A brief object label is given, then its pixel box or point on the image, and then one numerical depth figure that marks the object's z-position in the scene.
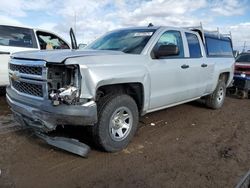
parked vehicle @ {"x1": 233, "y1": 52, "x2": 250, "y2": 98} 6.74
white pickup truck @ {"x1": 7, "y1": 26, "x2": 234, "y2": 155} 2.46
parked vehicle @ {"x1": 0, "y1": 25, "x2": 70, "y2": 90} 4.83
